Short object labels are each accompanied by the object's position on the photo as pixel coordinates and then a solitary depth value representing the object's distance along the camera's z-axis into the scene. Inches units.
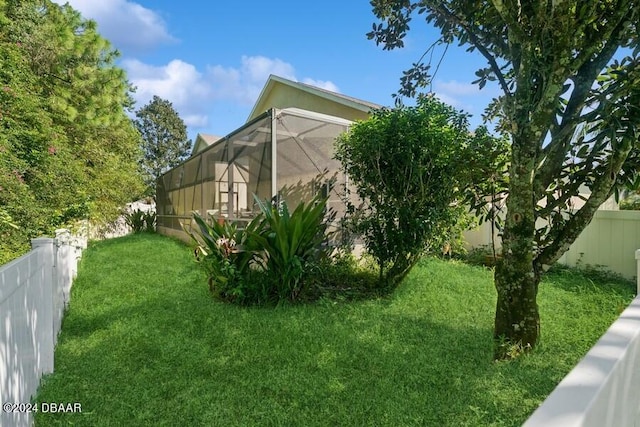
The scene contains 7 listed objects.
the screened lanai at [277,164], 205.8
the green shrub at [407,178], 163.8
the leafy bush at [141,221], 565.3
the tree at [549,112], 97.0
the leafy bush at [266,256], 167.0
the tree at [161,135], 1064.2
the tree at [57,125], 187.0
